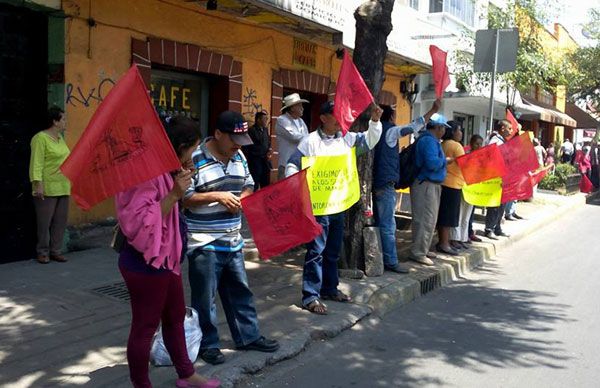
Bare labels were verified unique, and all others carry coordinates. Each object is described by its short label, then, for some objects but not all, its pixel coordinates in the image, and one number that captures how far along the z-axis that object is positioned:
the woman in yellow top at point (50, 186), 6.12
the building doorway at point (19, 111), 6.43
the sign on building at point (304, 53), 11.23
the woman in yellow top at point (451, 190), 7.85
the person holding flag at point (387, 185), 6.61
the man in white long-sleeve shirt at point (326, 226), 5.18
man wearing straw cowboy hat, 6.95
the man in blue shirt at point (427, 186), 7.11
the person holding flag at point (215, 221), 3.78
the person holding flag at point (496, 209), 9.41
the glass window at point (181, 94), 8.85
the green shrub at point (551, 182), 17.70
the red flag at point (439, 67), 6.21
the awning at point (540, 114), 22.02
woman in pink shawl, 3.05
